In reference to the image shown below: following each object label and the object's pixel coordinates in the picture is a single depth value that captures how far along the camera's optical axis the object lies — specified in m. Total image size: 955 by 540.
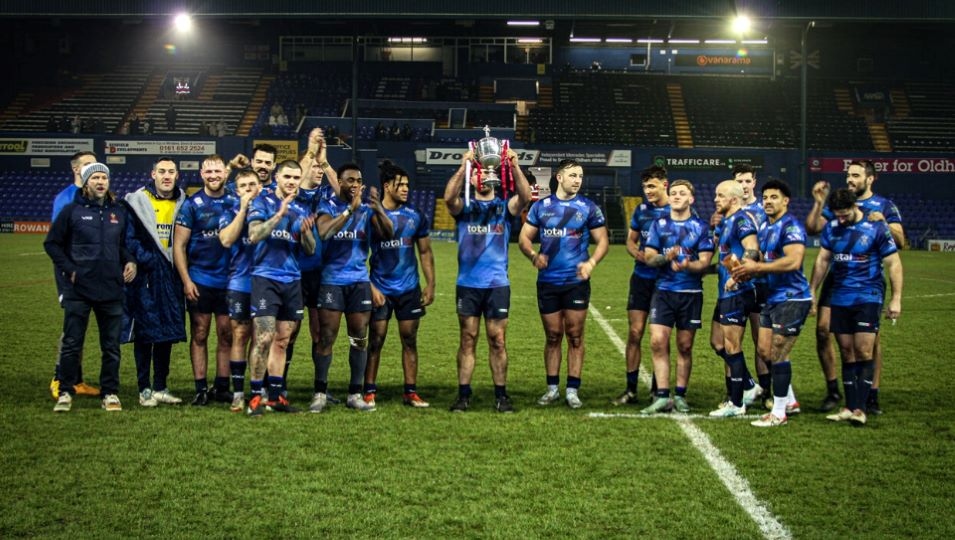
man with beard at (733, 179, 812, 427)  8.20
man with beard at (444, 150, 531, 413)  8.79
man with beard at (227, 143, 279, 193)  8.97
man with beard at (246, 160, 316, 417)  8.33
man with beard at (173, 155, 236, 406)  8.73
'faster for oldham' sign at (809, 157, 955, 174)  43.84
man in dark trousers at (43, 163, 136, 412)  8.54
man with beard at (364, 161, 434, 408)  8.91
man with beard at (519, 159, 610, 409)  9.06
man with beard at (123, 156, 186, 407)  8.94
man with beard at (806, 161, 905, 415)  8.88
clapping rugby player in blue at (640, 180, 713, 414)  8.80
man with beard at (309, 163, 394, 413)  8.64
